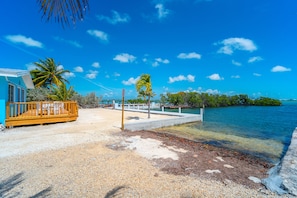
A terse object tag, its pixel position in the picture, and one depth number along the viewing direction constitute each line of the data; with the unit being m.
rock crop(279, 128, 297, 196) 2.26
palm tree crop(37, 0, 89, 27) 0.96
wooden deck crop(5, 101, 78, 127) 6.48
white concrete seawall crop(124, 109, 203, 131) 6.90
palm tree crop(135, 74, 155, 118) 9.21
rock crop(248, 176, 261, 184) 2.65
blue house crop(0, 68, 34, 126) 6.21
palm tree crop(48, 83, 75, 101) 13.20
